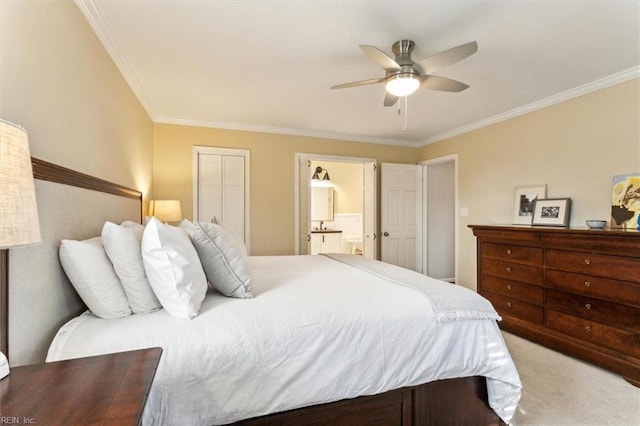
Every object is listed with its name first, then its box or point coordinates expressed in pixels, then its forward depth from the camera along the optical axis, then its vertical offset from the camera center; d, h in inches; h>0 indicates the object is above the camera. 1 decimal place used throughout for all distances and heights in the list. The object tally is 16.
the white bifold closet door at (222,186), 159.3 +14.5
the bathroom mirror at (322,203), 269.3 +9.2
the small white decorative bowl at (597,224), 99.8 -3.5
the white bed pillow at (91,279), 51.5 -11.7
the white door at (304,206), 175.3 +4.2
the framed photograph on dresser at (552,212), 119.3 +0.7
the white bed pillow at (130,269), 55.1 -10.5
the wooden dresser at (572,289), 87.8 -26.3
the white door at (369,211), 190.5 +1.4
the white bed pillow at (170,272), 52.8 -10.8
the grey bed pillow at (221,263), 64.2 -11.0
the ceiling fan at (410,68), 73.0 +39.3
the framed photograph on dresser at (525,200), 130.8 +6.1
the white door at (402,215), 191.5 -1.1
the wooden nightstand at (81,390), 25.7 -17.6
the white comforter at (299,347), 45.4 -23.5
